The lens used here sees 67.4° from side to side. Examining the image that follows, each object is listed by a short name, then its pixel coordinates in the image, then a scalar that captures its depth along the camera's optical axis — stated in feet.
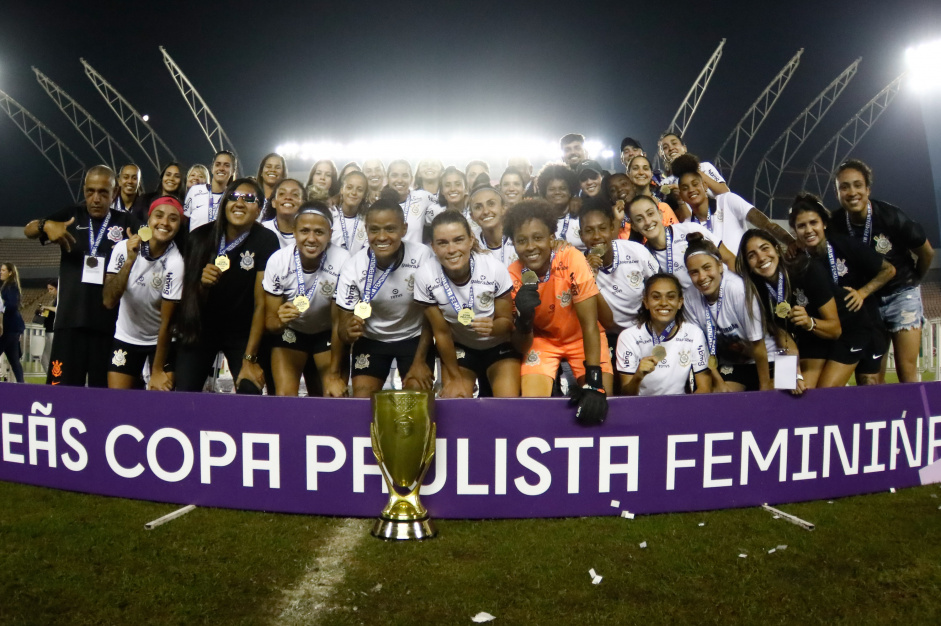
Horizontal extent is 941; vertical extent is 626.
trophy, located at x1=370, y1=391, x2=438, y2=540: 11.19
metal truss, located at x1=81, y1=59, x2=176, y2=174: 84.48
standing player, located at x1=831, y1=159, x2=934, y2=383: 17.06
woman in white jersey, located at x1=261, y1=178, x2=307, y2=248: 18.12
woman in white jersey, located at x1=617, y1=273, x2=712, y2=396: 14.85
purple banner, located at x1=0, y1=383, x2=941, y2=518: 12.14
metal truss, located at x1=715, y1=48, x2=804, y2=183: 81.10
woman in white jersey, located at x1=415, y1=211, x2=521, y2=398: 13.91
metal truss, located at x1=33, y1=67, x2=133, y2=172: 96.53
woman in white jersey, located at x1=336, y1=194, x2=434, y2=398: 14.42
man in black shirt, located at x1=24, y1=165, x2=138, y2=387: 16.56
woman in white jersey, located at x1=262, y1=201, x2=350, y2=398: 14.65
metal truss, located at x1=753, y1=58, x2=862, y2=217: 81.71
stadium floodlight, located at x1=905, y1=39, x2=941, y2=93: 48.98
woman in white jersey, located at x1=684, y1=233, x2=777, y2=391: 15.21
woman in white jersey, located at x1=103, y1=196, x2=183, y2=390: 15.62
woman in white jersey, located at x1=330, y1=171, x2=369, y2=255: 18.93
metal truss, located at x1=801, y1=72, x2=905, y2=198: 85.51
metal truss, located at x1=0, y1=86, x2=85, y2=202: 93.71
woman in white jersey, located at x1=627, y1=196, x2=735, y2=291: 16.67
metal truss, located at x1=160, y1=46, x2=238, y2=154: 94.28
